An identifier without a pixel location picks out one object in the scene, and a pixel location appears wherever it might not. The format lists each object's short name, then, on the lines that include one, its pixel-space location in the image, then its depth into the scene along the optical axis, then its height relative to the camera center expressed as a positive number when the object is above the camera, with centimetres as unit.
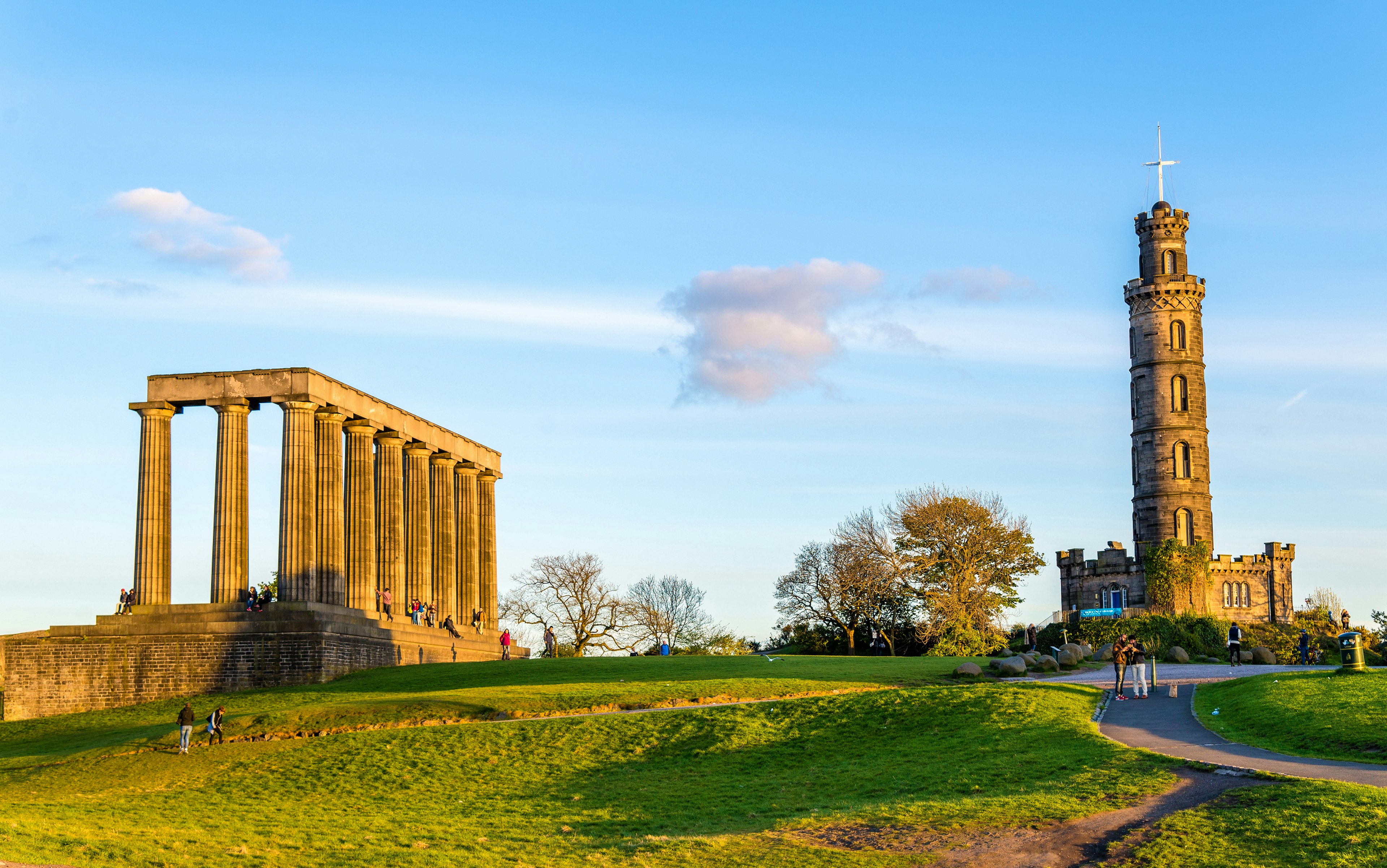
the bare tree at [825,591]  8738 -133
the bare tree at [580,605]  9525 -215
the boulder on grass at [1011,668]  4688 -338
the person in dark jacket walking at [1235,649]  5094 -310
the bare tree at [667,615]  9912 -325
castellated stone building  10950 +839
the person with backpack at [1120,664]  3662 -256
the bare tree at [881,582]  8594 -83
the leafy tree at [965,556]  8544 +67
